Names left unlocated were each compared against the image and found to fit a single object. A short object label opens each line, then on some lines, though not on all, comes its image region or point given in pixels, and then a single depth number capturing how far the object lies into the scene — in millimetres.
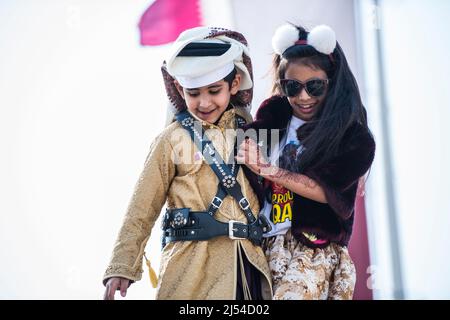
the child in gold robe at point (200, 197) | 8383
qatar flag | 13738
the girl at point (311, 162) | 8461
